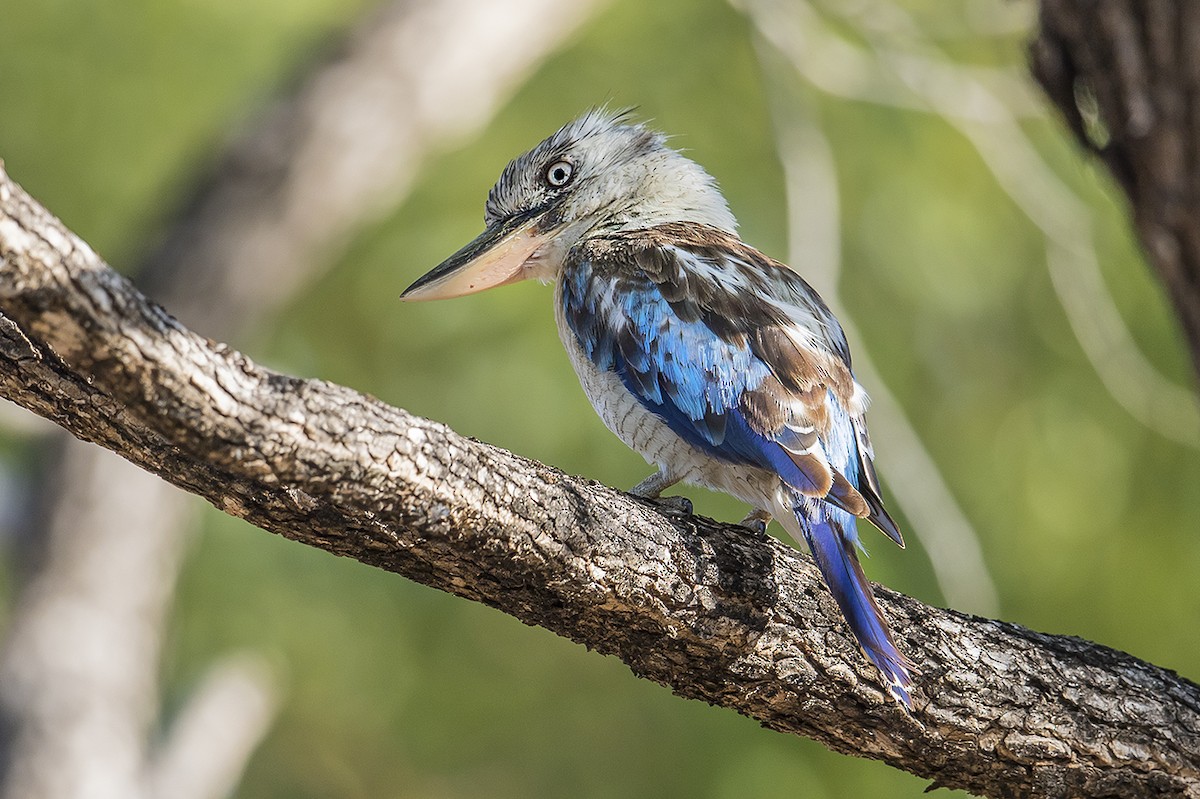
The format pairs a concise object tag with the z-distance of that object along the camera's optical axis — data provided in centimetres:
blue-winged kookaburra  602
